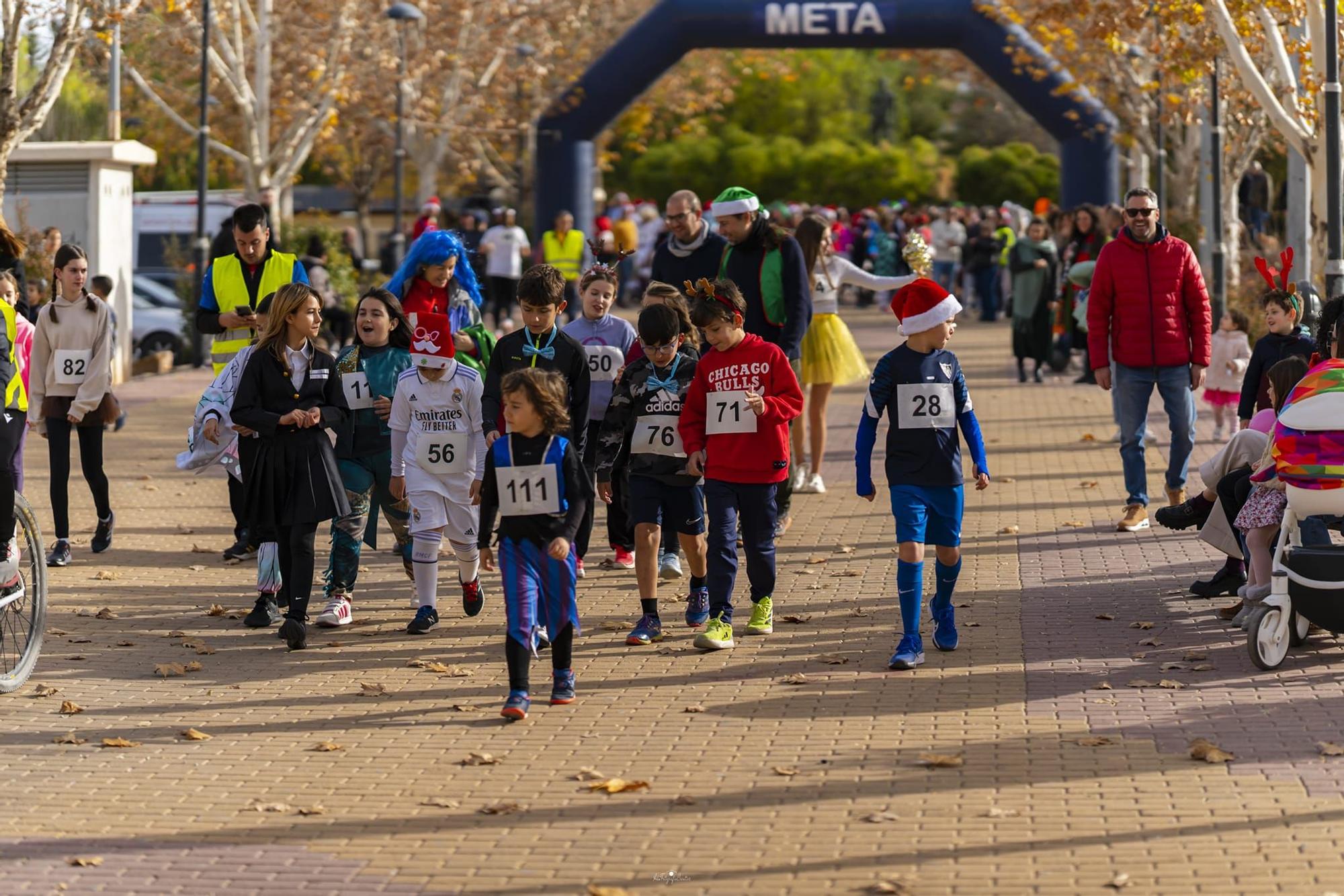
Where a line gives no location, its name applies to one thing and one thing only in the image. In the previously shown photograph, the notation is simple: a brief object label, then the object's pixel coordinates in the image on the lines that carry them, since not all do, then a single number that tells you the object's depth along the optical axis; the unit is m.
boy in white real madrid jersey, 17.79
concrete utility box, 44.78
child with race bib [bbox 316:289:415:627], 18.81
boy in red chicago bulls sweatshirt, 17.19
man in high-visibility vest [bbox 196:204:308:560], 21.32
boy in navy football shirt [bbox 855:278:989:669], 16.54
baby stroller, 15.76
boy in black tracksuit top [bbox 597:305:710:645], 17.79
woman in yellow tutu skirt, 26.03
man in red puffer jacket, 22.66
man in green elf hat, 22.11
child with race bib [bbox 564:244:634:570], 20.19
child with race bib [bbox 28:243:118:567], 22.14
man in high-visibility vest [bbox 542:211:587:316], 49.26
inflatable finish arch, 55.78
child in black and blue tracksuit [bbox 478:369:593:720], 15.10
